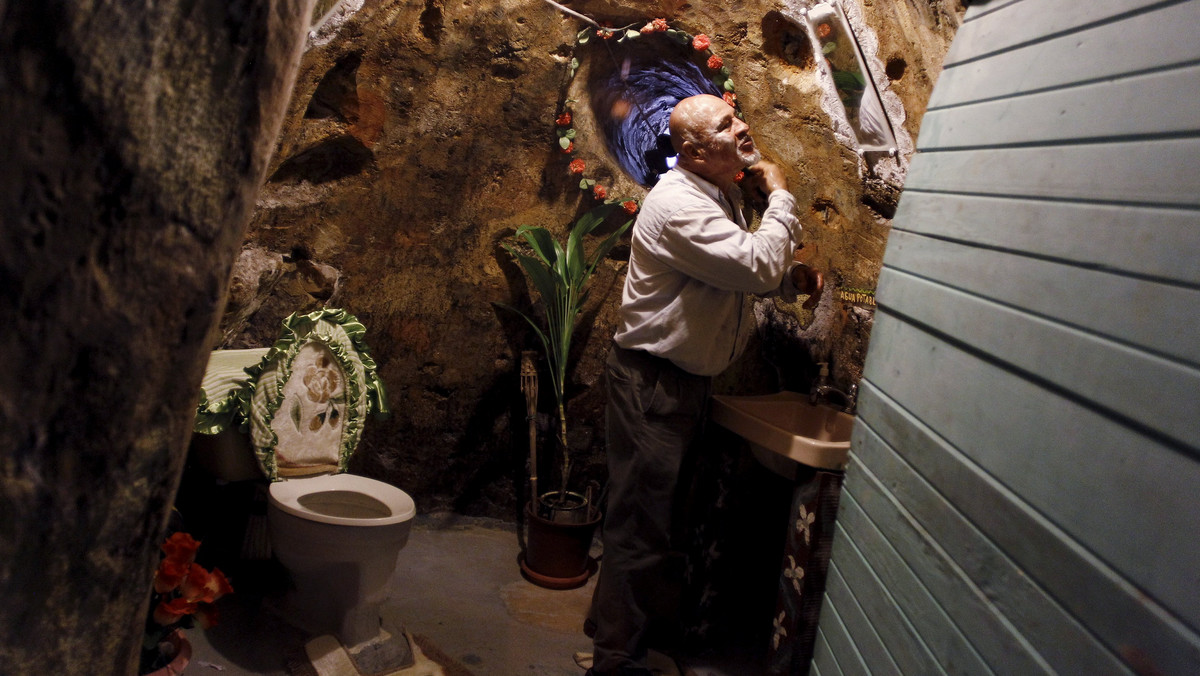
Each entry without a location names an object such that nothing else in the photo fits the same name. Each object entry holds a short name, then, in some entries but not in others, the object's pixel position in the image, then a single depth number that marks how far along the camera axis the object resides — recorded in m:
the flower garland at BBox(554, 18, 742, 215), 3.51
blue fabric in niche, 3.95
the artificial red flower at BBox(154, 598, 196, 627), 2.06
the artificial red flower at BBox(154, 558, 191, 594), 2.08
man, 2.60
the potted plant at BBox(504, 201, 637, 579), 3.58
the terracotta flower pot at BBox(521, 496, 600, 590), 3.53
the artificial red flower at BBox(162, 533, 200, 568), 2.13
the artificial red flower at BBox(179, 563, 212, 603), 2.13
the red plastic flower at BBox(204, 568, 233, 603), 2.15
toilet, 2.64
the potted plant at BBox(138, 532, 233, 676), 2.06
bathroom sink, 2.53
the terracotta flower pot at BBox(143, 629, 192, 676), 2.07
